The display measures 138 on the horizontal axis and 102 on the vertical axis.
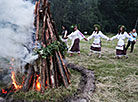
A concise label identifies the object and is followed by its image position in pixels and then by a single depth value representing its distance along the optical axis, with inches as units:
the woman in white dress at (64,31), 345.1
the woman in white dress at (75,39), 293.7
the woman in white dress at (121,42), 286.4
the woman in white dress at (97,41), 296.2
